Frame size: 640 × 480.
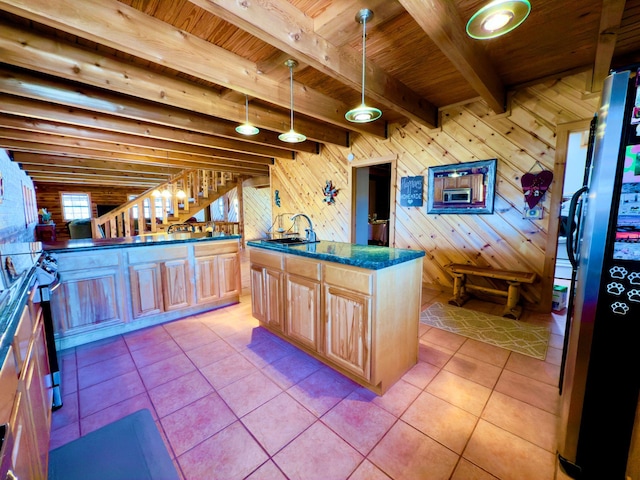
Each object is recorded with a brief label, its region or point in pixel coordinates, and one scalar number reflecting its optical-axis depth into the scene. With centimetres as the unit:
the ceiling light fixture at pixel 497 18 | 137
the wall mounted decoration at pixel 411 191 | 404
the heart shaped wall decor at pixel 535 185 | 305
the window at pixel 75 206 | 1007
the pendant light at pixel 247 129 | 291
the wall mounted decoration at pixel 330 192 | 518
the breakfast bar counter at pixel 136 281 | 245
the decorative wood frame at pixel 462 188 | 344
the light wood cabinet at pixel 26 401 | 73
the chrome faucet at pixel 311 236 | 270
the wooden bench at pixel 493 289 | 304
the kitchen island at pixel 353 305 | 174
